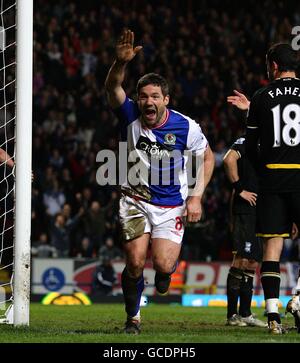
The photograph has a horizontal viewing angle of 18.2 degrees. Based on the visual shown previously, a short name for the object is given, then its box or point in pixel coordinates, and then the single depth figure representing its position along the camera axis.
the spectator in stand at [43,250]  17.61
